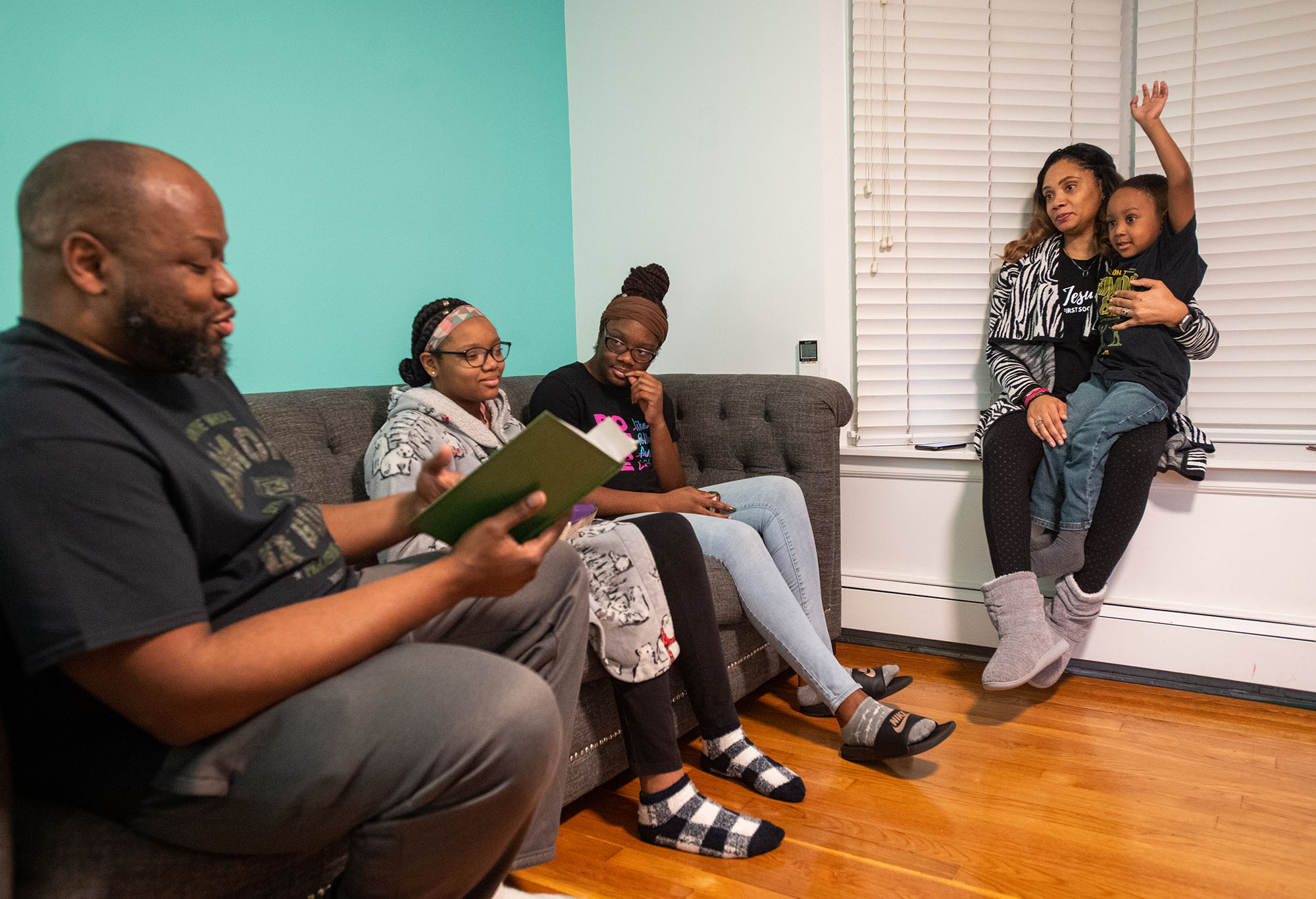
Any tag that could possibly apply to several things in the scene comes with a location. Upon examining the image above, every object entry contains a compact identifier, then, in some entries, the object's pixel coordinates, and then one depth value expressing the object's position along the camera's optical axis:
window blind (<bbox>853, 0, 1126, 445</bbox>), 2.77
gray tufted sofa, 0.91
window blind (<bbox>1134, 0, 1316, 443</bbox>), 2.50
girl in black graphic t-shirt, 1.93
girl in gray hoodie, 1.63
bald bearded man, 0.83
